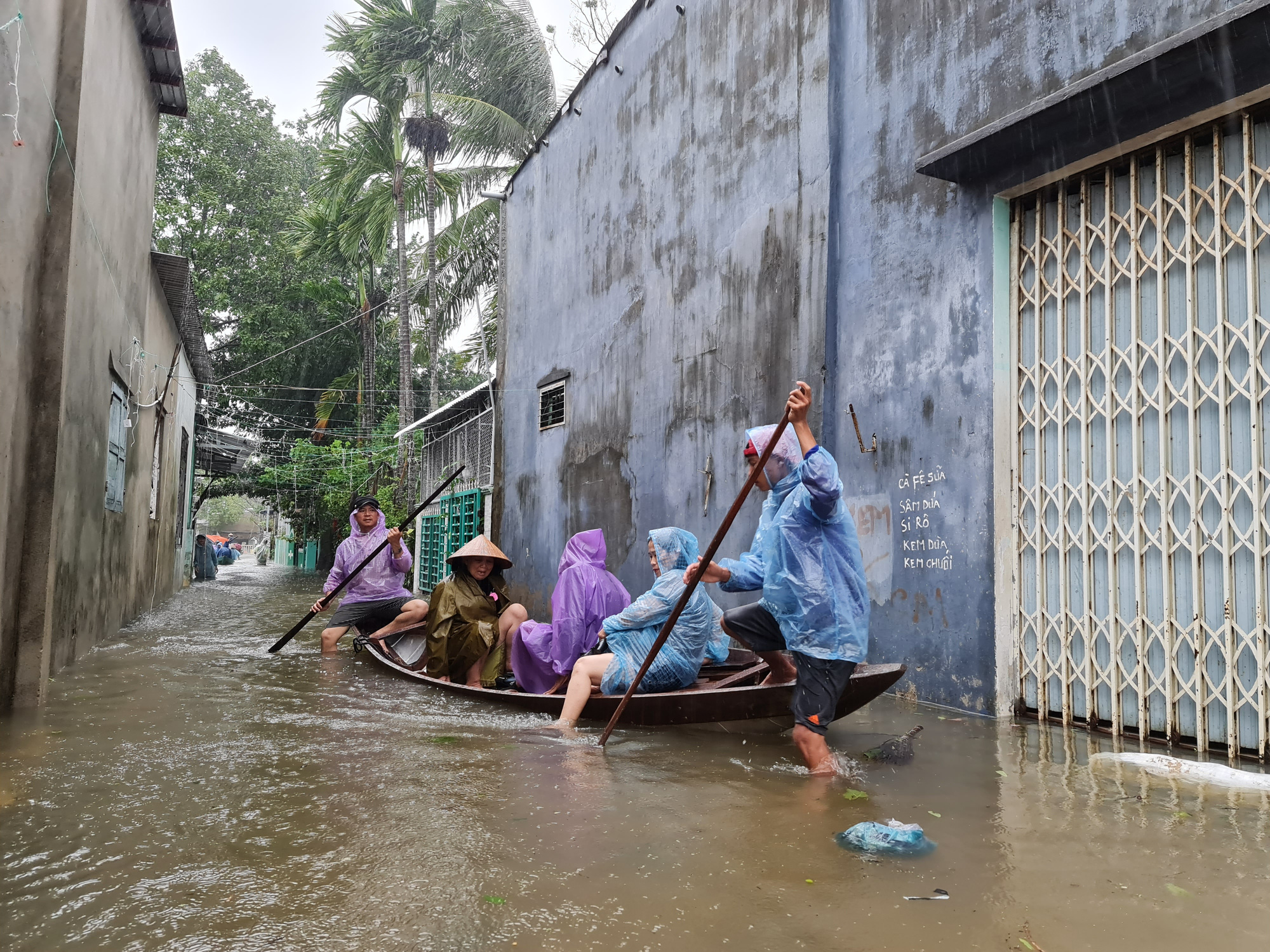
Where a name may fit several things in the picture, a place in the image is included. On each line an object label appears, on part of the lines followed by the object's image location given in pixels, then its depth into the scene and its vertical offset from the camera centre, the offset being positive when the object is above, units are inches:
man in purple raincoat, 352.5 -23.1
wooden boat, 186.9 -37.0
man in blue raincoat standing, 167.9 -9.0
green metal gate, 639.1 +2.6
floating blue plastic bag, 121.7 -40.8
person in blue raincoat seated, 211.0 -24.2
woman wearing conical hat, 267.4 -26.3
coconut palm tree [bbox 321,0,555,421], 799.1 +422.5
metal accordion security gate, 178.7 +24.0
